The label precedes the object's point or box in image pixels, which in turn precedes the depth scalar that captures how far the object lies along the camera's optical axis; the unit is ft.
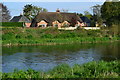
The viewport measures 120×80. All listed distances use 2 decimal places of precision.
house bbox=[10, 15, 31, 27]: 170.03
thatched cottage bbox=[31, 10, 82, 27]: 160.66
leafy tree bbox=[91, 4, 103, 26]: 184.69
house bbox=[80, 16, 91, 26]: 196.34
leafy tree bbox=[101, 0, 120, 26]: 145.28
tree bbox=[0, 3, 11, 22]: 188.48
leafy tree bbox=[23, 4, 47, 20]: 211.51
